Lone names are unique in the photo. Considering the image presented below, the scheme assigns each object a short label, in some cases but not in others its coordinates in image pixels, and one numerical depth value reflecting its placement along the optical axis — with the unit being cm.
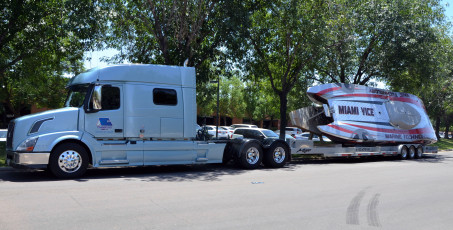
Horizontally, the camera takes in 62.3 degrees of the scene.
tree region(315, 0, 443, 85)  1844
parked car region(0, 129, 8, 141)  2002
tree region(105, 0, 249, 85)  1425
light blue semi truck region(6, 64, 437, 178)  948
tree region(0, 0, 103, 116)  1324
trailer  1495
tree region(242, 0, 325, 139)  1571
